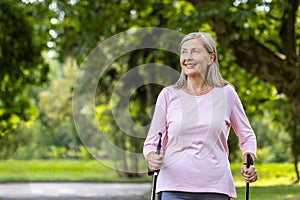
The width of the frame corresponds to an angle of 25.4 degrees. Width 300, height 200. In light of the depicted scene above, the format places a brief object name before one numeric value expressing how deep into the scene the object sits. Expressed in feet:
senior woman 10.96
